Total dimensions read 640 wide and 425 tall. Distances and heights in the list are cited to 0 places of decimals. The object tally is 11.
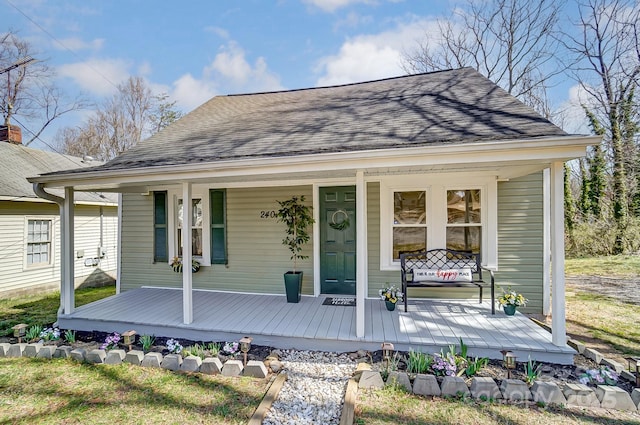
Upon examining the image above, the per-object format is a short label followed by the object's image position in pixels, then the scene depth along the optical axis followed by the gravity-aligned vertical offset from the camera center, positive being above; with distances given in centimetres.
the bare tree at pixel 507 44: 1188 +715
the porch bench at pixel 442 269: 427 -81
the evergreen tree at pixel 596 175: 1155 +146
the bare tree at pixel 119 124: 1705 +515
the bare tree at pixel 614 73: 1045 +514
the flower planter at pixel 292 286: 497 -118
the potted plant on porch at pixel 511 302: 424 -125
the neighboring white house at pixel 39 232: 717 -43
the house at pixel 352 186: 342 +46
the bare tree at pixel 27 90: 1326 +591
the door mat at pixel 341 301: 481 -142
